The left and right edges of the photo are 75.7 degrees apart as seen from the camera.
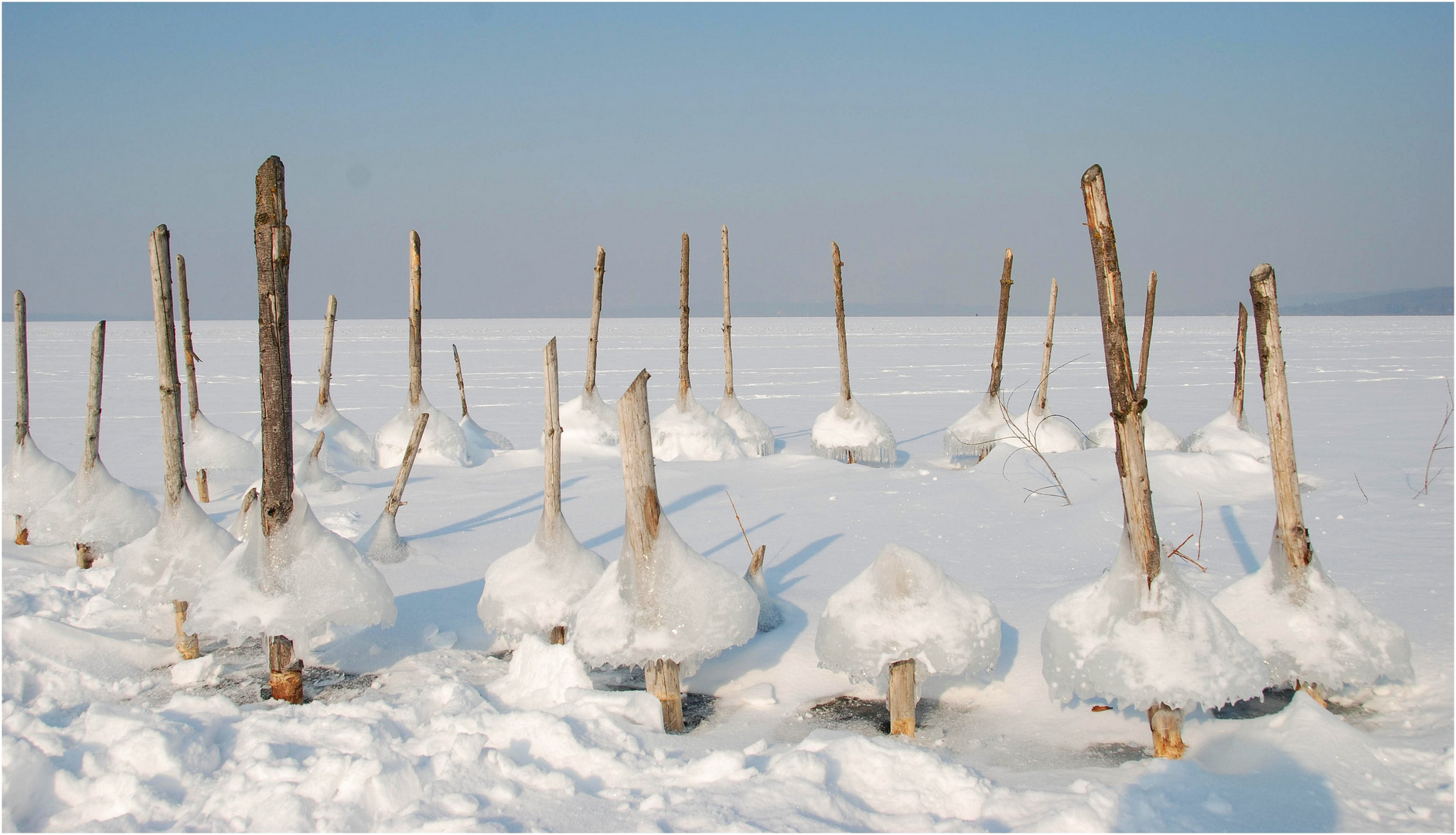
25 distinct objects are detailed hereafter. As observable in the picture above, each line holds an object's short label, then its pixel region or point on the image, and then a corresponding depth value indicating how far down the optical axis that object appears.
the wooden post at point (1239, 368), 9.66
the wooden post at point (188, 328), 9.21
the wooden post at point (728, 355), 11.77
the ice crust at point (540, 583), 4.55
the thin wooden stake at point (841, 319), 10.78
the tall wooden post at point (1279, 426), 3.79
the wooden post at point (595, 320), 11.16
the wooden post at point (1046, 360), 10.39
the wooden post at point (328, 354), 11.57
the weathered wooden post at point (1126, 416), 3.50
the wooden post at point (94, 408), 6.08
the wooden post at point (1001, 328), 10.47
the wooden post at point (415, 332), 10.73
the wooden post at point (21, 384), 6.84
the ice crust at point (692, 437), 10.50
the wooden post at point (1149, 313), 10.30
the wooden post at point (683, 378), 10.71
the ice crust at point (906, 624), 3.80
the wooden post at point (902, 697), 3.84
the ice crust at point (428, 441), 10.48
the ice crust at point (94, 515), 5.96
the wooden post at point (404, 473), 6.48
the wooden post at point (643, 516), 4.02
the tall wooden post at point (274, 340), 4.23
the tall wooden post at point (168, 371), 4.80
